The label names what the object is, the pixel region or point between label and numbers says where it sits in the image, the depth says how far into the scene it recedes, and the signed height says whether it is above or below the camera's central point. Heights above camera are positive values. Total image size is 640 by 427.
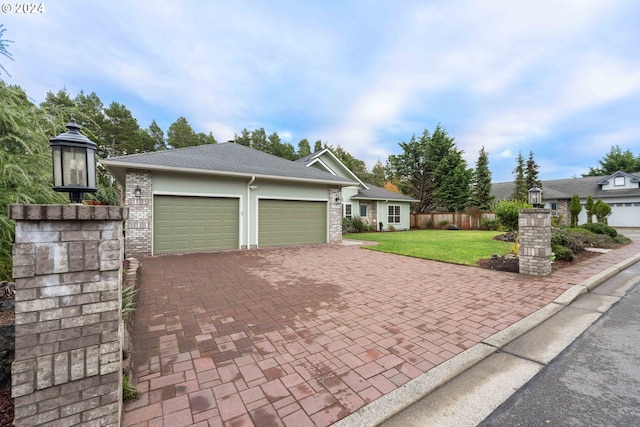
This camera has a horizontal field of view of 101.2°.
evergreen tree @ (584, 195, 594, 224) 18.55 +0.33
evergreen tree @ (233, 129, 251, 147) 34.84 +9.96
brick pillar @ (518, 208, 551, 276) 5.94 -0.75
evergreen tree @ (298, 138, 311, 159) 35.12 +8.69
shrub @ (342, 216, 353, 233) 17.99 -0.96
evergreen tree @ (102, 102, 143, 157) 24.39 +7.58
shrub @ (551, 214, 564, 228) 15.02 -0.59
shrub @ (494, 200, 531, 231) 11.75 -0.13
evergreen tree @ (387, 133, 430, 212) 29.84 +5.01
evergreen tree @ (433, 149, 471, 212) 25.89 +2.83
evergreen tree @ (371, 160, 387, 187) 43.10 +6.03
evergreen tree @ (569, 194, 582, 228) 16.65 +0.05
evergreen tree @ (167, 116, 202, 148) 29.80 +8.94
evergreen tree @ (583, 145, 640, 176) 31.56 +5.94
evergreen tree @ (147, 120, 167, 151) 29.71 +8.85
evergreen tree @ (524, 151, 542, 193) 26.33 +3.76
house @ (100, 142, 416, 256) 8.31 +0.41
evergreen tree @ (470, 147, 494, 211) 25.69 +2.60
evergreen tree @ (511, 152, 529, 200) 26.62 +3.16
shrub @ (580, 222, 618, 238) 12.41 -0.95
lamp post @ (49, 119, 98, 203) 2.05 +0.39
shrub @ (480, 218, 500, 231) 19.57 -1.05
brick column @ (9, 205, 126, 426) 1.43 -0.59
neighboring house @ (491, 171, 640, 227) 23.23 +1.29
